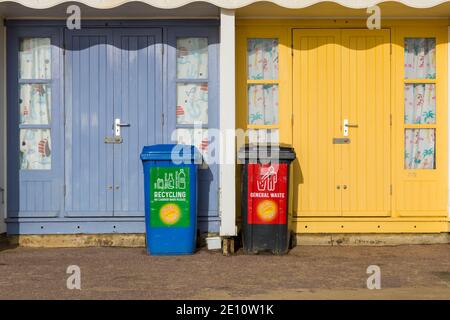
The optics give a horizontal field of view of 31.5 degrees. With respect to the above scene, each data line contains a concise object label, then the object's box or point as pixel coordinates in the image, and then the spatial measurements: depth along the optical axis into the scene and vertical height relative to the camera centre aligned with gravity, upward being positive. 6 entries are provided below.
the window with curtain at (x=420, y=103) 10.12 +0.61
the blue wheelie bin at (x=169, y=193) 9.30 -0.49
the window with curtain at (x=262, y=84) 10.09 +0.85
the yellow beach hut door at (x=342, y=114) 10.04 +0.47
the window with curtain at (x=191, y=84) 10.11 +0.85
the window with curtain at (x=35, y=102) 10.11 +0.62
